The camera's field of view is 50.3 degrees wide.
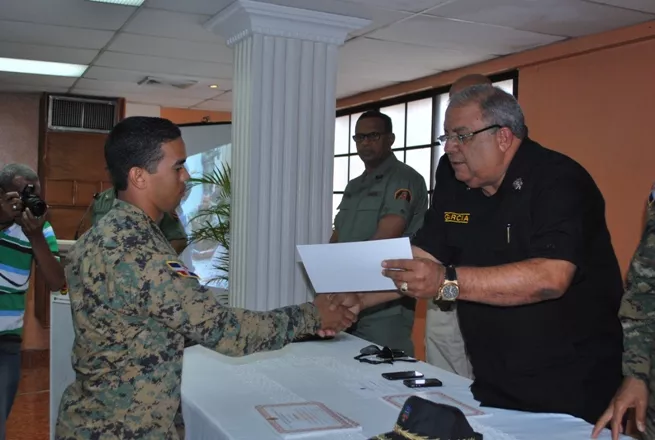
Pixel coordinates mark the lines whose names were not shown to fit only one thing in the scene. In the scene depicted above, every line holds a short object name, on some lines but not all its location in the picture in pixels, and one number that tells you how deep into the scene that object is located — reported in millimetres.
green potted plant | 5000
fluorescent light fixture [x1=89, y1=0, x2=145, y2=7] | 3699
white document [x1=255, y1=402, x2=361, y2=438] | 1591
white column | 3787
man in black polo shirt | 1716
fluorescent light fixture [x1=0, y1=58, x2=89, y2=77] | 5459
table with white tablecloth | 1617
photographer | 2770
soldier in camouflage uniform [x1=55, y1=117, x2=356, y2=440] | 1528
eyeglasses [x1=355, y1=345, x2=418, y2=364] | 2339
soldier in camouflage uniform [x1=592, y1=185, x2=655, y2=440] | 1624
